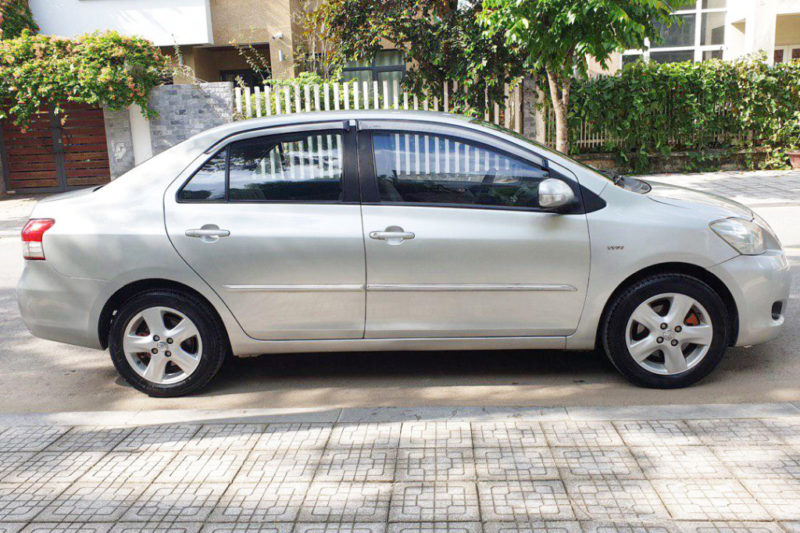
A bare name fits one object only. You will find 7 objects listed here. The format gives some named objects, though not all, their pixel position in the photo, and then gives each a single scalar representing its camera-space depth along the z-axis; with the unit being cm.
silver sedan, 448
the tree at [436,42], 1470
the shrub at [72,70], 1498
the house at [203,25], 1859
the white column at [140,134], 1617
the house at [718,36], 2083
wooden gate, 1712
